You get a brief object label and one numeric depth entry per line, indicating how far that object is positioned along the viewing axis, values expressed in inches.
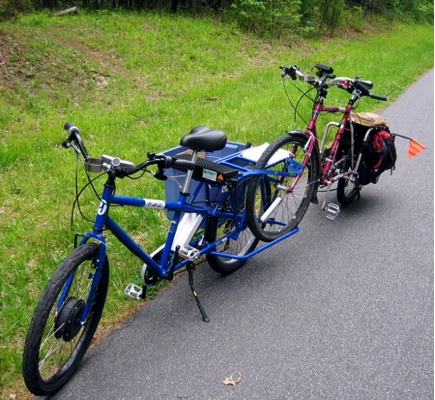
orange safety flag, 182.4
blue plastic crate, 130.5
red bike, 145.5
